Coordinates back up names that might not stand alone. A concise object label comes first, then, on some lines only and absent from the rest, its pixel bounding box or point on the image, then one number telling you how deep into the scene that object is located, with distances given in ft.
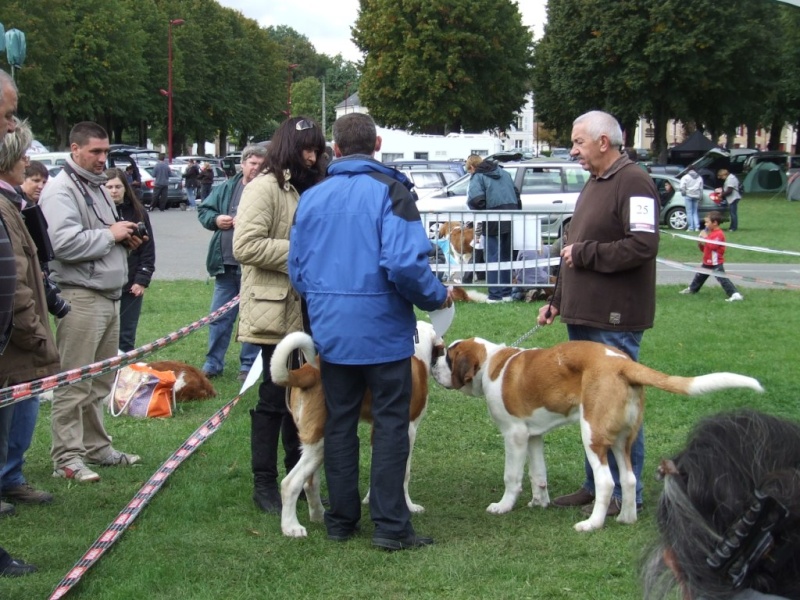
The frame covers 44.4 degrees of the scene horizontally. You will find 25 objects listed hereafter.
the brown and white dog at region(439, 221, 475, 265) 46.09
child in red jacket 45.90
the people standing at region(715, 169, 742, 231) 86.69
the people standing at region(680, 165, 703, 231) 86.02
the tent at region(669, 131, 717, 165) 163.02
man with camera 19.34
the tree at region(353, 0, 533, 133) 200.03
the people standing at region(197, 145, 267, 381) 28.78
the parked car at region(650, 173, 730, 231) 88.17
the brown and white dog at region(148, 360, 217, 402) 26.89
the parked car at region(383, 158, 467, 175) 94.28
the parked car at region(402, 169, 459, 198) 87.45
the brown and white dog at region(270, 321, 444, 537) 16.12
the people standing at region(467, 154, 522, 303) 45.78
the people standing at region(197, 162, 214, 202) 132.87
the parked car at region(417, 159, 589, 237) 62.08
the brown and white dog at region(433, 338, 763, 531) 16.15
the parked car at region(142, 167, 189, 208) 127.65
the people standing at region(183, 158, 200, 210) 130.00
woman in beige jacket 17.61
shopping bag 25.85
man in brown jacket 16.72
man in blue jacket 15.33
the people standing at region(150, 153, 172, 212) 118.83
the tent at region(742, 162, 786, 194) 148.05
